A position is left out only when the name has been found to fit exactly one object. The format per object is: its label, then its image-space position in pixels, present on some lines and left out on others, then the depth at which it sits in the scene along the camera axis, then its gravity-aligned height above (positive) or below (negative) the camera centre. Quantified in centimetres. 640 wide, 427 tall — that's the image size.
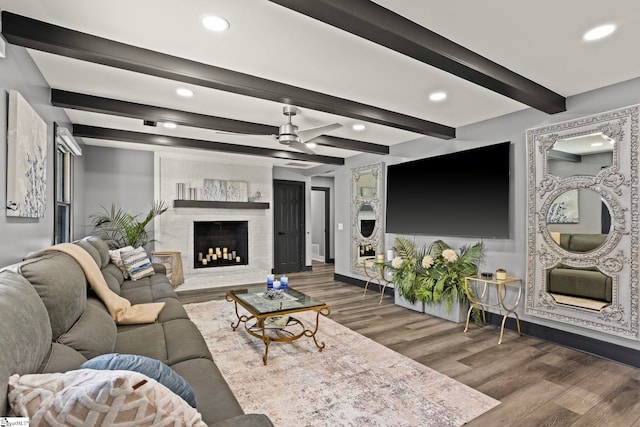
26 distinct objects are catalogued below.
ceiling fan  352 +95
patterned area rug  209 -125
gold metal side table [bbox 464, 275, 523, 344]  349 -90
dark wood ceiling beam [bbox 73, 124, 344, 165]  432 +109
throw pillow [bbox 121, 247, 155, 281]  403 -60
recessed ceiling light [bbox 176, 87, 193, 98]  308 +119
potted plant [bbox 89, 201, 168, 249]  518 -17
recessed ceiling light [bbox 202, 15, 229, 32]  196 +118
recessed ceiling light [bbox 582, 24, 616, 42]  208 +120
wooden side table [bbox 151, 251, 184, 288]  547 -77
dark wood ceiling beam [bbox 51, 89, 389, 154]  311 +110
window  337 +40
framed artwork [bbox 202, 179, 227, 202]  618 +51
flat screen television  376 +29
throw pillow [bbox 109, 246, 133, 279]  401 -55
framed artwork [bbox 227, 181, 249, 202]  642 +50
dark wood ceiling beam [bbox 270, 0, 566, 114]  168 +106
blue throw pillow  110 -53
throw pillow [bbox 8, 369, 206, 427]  79 -46
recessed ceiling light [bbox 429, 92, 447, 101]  316 +119
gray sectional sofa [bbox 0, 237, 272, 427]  103 -57
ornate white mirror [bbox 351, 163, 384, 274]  554 +5
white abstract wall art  207 +39
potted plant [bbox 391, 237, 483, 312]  398 -70
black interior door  745 -22
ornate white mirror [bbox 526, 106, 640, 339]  284 -5
